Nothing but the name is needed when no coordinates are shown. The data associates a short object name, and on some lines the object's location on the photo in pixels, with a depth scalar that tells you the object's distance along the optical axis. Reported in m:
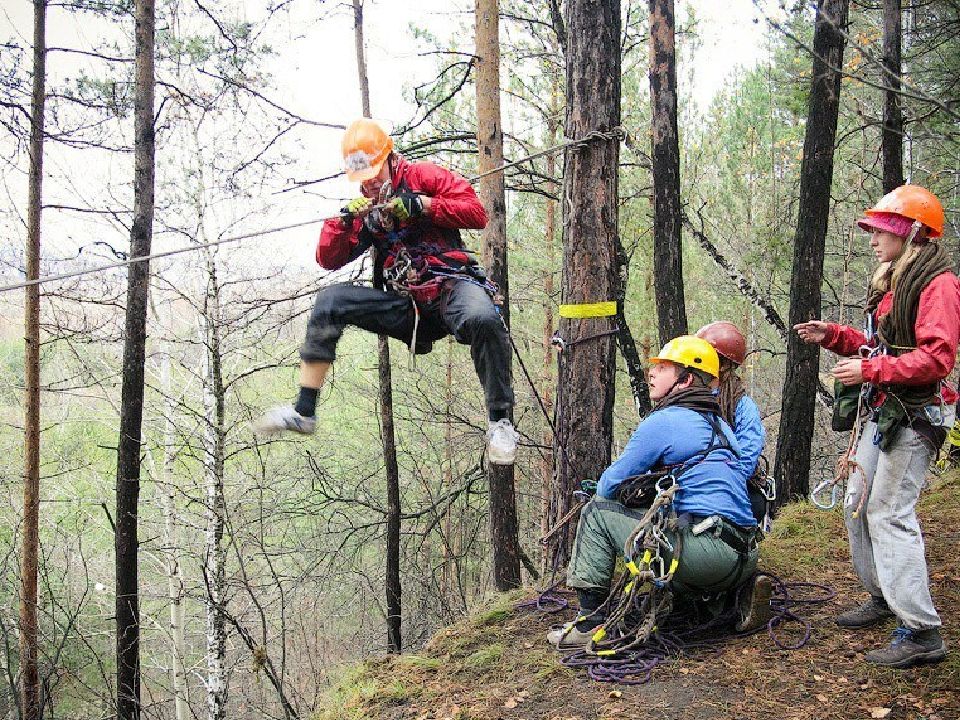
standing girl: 3.06
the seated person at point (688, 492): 3.69
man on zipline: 3.78
